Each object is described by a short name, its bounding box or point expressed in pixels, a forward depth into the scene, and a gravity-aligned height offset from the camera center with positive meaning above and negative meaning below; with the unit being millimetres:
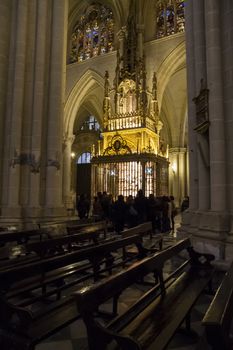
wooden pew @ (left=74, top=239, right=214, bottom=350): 1906 -976
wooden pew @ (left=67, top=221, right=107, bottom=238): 5983 -639
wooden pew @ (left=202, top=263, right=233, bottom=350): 1677 -722
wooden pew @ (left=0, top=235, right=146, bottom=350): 2160 -996
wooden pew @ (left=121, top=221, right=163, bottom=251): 5312 -639
